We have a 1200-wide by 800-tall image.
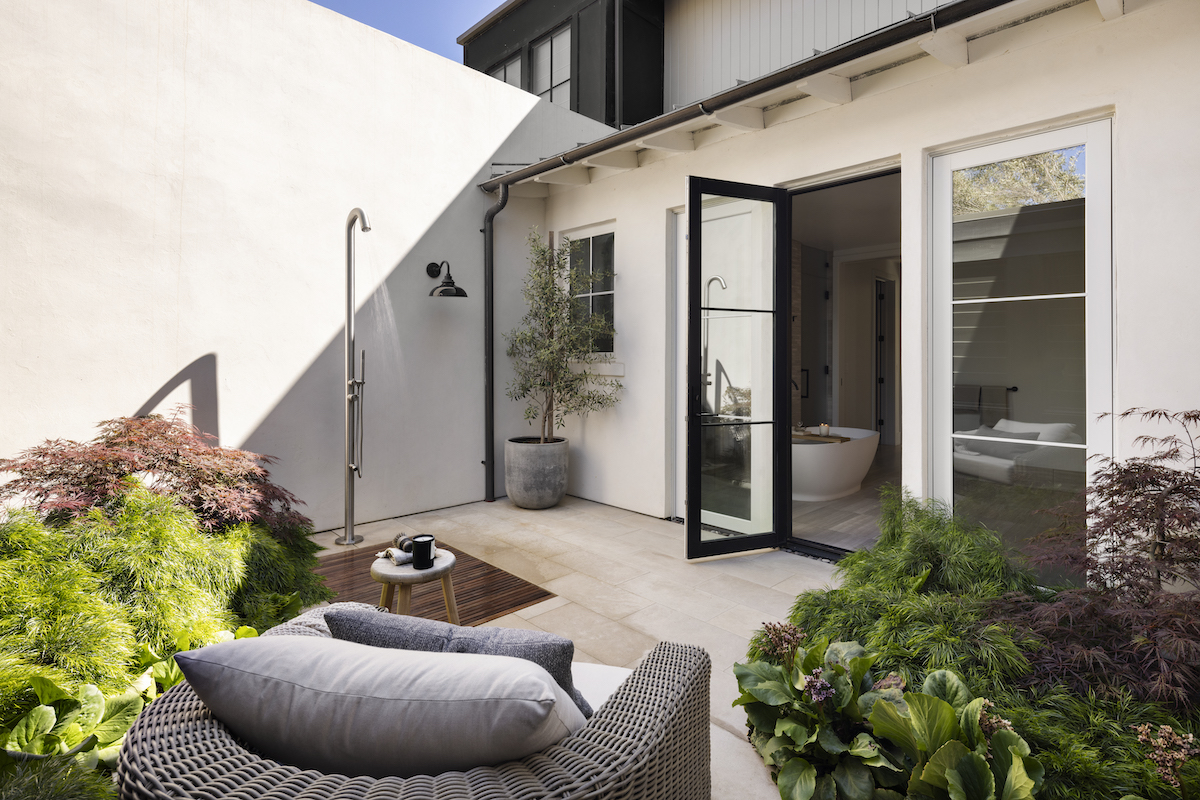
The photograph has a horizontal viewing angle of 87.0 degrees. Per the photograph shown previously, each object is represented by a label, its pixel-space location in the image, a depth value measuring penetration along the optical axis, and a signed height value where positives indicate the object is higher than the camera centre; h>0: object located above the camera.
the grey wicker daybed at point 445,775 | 0.83 -0.54
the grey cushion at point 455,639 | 1.15 -0.47
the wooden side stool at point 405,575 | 2.27 -0.68
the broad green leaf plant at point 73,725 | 1.32 -0.73
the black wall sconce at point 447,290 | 4.55 +0.71
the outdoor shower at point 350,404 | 4.05 -0.09
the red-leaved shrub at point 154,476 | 2.46 -0.35
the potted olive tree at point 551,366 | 4.82 +0.17
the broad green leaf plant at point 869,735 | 1.39 -0.86
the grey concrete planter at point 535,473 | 4.82 -0.66
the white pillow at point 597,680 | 1.49 -0.73
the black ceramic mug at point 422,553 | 2.32 -0.60
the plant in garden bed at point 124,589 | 1.63 -0.63
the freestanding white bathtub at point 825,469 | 4.96 -0.68
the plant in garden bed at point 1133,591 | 1.76 -0.67
